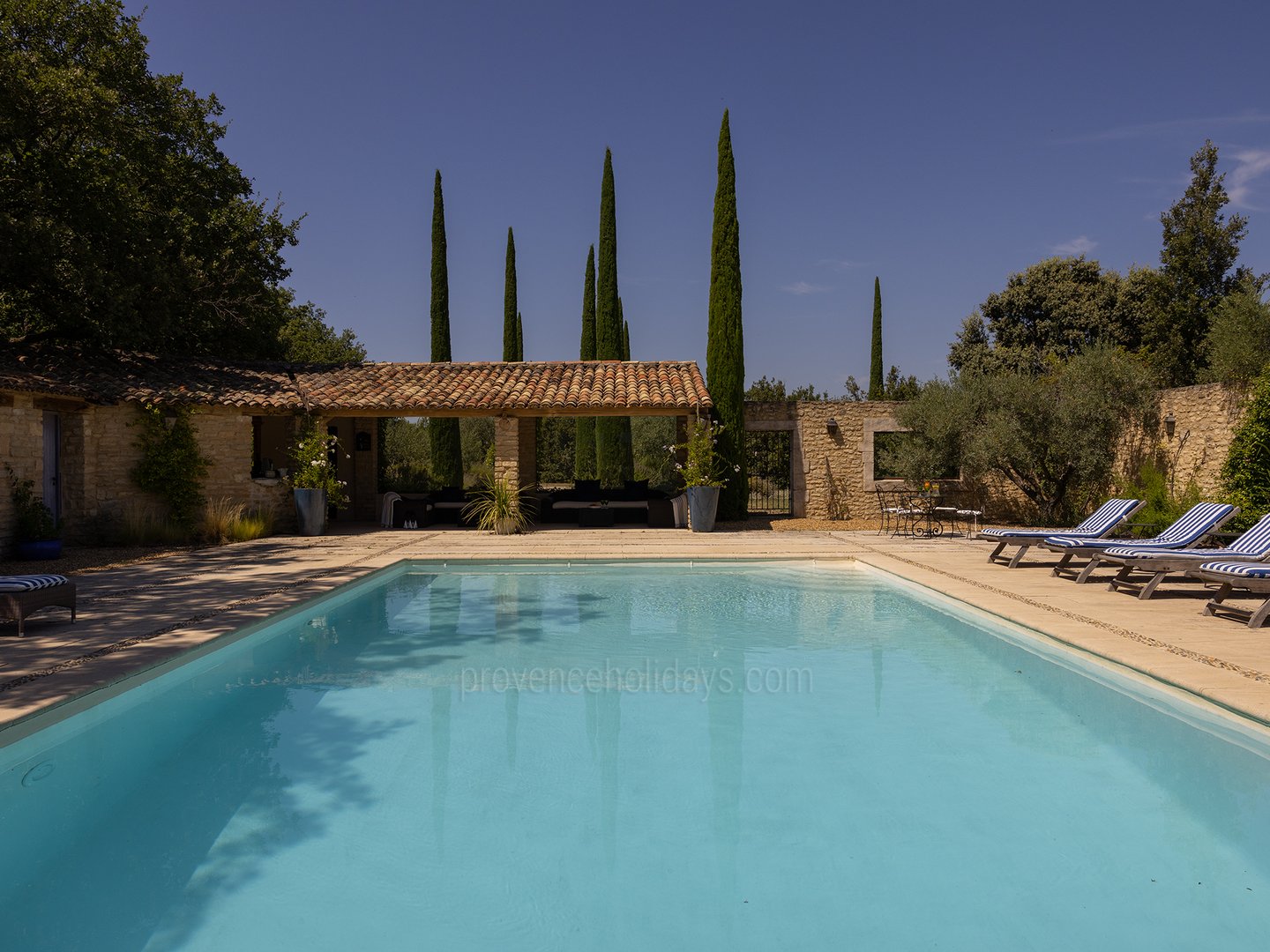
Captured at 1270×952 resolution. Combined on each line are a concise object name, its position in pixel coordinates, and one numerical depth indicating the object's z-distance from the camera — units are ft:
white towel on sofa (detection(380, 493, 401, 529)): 54.49
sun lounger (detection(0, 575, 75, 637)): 19.17
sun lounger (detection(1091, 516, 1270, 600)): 23.80
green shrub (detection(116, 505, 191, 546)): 41.16
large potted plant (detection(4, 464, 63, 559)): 34.81
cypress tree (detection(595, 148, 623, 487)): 76.95
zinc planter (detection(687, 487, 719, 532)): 48.57
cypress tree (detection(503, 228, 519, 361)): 86.74
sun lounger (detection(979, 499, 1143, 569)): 31.60
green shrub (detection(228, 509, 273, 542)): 44.68
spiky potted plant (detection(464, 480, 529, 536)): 48.70
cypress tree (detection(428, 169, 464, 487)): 74.49
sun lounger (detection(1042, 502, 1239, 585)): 27.25
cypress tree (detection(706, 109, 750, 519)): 56.65
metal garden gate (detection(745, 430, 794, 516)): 65.31
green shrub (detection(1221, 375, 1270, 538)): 34.53
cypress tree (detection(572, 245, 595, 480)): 80.74
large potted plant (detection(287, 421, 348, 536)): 47.62
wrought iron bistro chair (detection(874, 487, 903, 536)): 56.29
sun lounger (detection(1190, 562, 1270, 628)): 20.52
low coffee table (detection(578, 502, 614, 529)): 54.24
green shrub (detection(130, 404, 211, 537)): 44.11
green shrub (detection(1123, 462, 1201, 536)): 41.14
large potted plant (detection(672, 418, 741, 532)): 48.52
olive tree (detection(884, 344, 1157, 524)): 46.85
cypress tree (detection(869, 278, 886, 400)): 89.04
